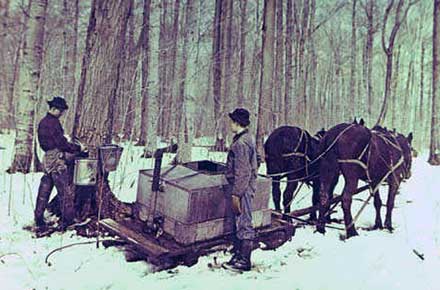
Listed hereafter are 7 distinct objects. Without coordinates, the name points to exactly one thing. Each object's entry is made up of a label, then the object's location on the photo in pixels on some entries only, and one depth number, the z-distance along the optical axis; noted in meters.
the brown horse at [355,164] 6.86
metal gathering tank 4.96
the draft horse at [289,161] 7.81
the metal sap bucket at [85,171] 6.23
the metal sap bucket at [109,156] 6.04
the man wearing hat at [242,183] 5.03
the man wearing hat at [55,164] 6.15
